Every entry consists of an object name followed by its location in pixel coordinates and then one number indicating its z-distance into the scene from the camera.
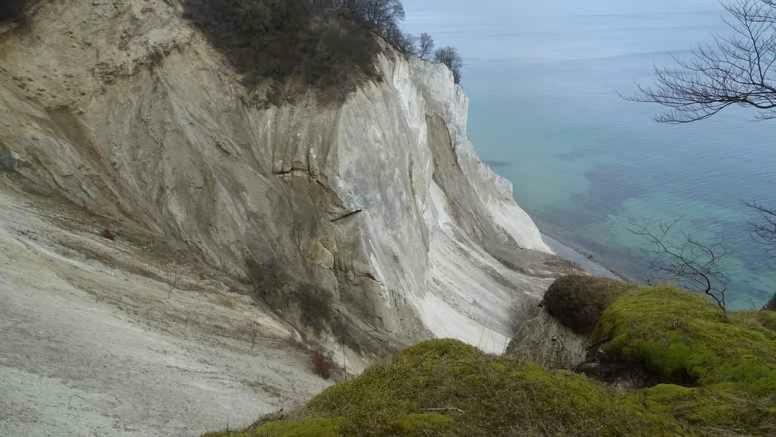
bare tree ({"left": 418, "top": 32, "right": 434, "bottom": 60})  41.33
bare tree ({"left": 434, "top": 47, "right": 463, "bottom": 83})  41.39
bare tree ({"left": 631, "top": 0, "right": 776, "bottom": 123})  6.30
